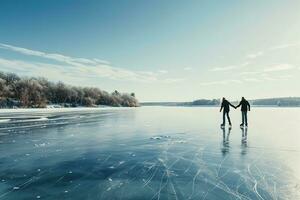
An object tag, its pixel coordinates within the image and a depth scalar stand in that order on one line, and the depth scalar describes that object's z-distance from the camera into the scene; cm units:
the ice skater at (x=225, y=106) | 1714
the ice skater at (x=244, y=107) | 1645
